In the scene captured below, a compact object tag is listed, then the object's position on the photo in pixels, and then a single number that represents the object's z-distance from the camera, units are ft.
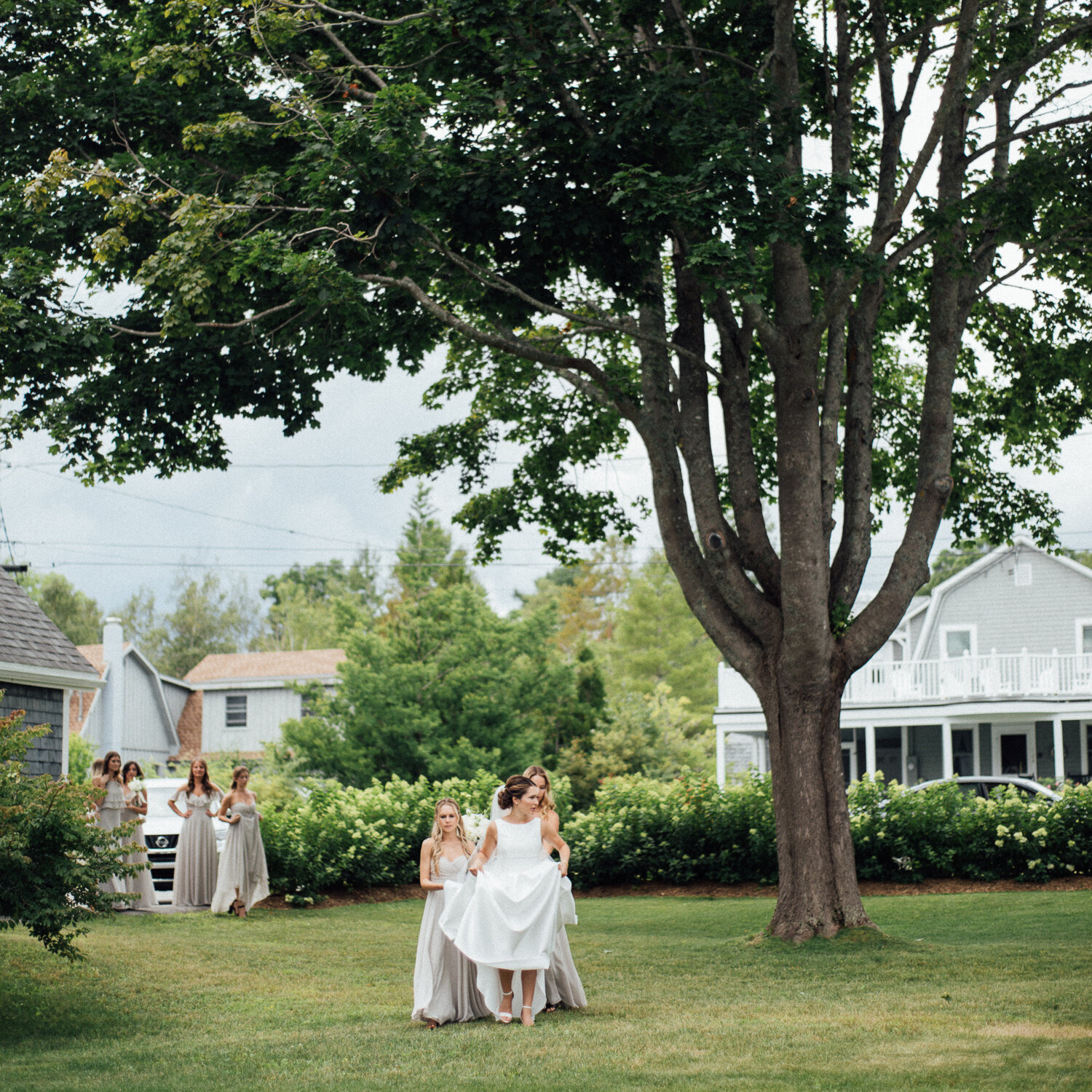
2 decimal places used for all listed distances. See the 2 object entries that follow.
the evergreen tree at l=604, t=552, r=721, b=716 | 178.40
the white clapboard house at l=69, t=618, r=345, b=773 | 145.89
